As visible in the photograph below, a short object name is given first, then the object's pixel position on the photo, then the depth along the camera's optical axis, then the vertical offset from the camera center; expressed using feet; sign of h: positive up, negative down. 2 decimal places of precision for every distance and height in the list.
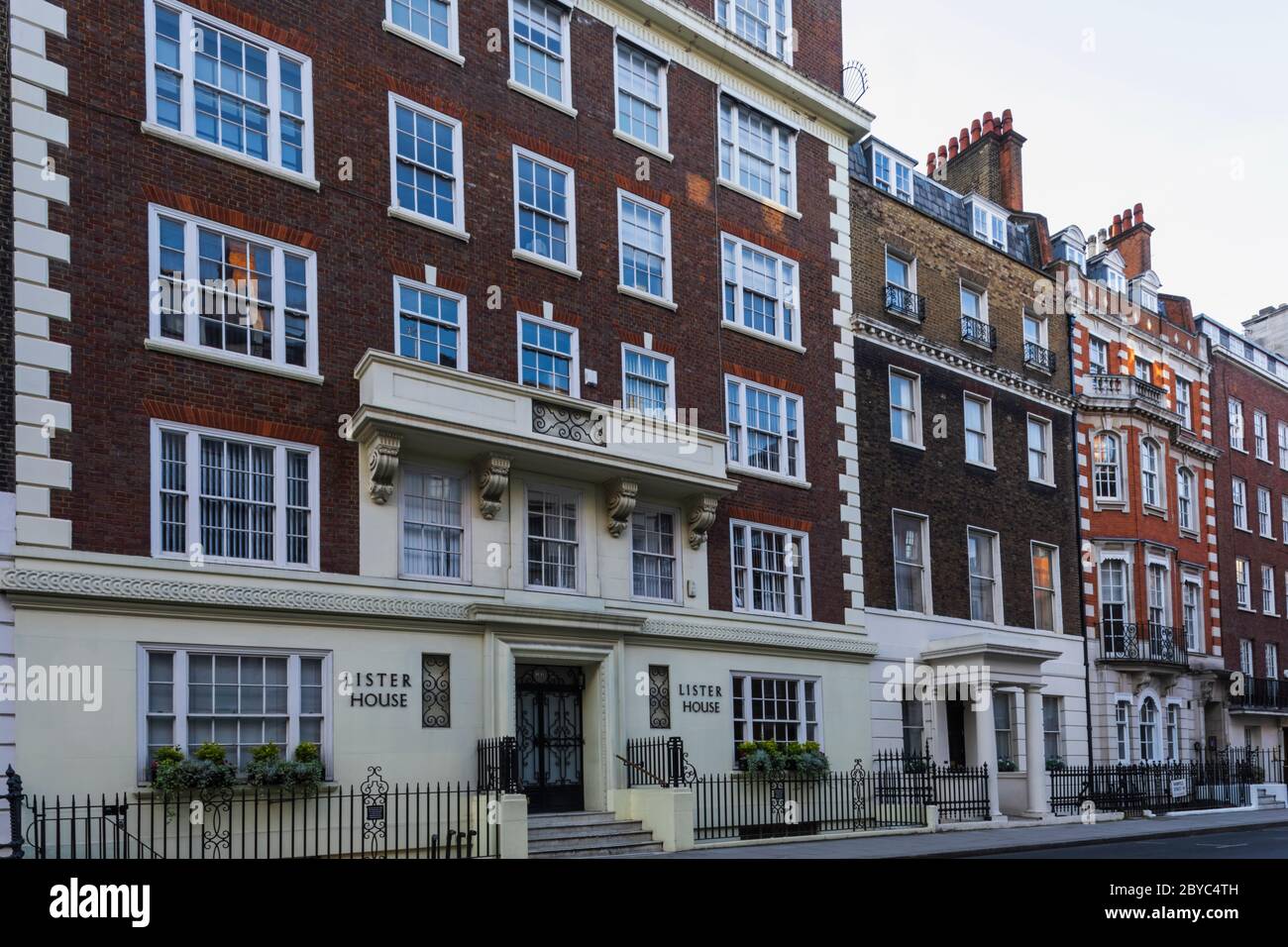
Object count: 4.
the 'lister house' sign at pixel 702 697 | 78.95 -5.68
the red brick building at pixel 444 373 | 57.62 +12.95
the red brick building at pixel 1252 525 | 143.23 +8.65
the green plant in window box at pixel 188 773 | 55.01 -6.83
